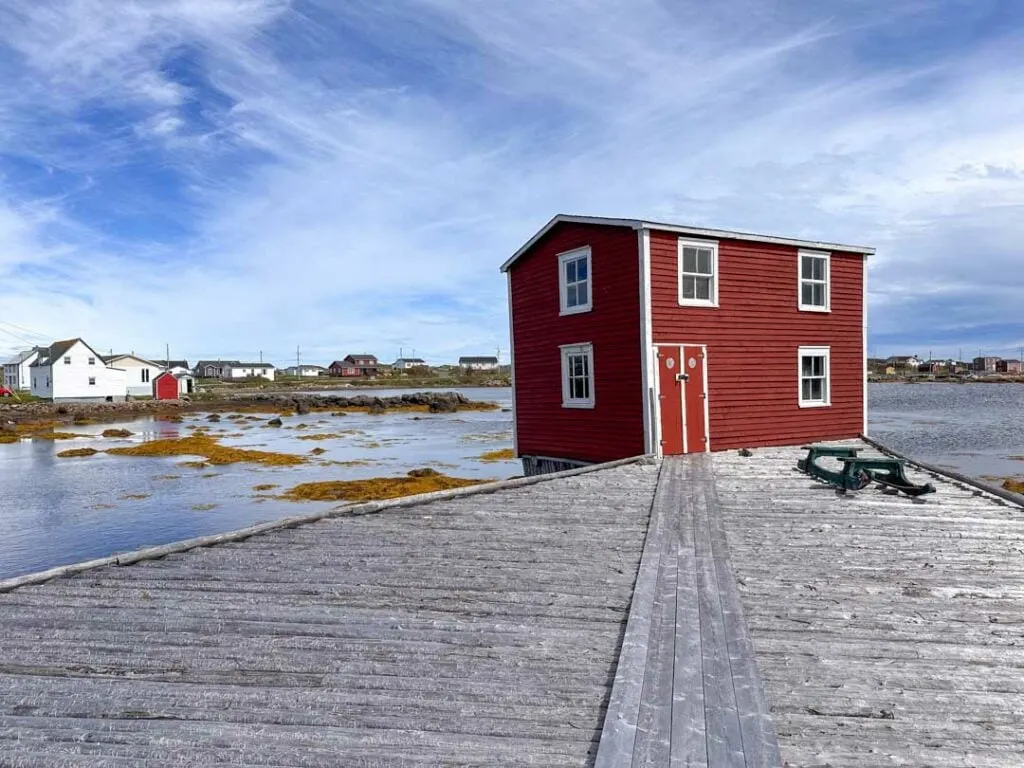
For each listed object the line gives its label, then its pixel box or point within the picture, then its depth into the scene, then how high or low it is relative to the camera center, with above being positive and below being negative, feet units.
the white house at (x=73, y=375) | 242.37 +6.71
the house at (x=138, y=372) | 279.90 +8.34
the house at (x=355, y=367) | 593.01 +18.66
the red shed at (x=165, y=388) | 279.49 +1.79
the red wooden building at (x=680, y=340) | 51.57 +3.43
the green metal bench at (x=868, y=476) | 35.68 -4.90
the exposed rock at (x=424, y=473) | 90.62 -10.79
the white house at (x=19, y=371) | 299.79 +10.36
